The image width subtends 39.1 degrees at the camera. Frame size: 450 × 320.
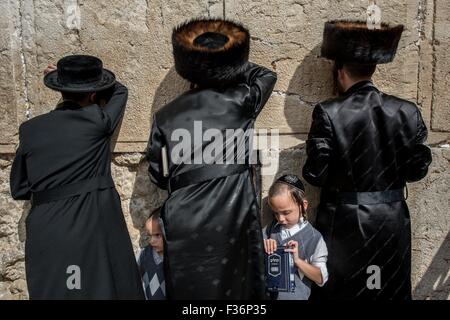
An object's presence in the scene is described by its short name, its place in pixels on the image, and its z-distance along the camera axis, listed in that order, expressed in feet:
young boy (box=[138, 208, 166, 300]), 11.10
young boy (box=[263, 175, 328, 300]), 10.96
